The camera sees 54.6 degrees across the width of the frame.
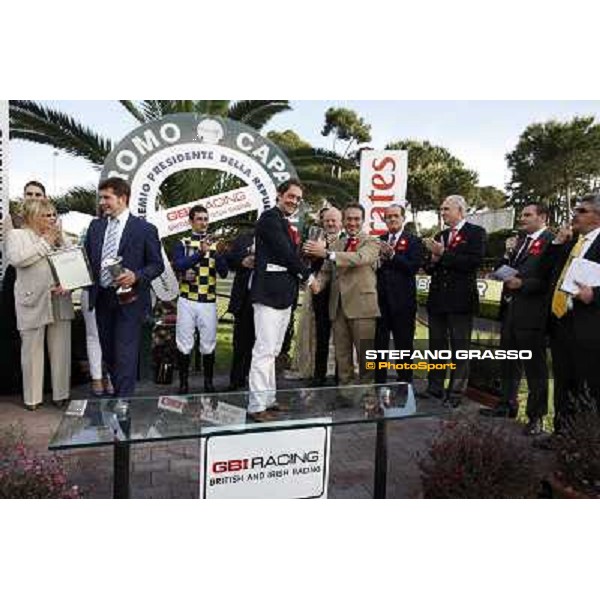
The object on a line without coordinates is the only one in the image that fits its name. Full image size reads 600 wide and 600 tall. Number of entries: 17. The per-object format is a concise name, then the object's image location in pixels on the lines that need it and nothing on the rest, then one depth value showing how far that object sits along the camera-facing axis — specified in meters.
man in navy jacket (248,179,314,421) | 3.74
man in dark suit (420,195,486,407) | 3.93
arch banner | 4.42
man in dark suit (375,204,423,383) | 4.05
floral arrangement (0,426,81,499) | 2.56
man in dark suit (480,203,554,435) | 3.80
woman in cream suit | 4.09
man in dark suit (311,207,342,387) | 4.51
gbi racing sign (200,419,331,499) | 2.78
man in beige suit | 4.06
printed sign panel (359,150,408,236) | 4.09
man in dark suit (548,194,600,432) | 3.42
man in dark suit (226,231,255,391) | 4.68
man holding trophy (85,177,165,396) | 3.64
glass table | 2.63
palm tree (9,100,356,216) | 4.28
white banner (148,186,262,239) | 4.77
